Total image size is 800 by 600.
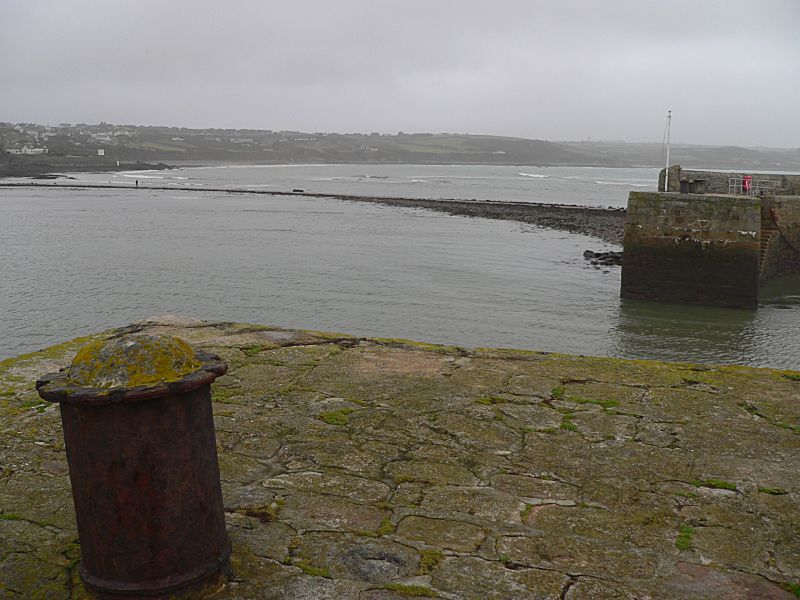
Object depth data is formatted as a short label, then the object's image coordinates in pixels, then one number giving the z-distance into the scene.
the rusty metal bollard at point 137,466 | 2.53
